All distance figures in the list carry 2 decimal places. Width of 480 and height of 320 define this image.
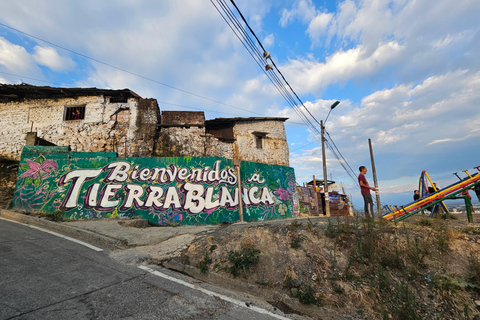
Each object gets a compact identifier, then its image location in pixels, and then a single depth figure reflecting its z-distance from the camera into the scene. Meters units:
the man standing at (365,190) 6.72
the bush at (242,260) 3.98
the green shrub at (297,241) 4.57
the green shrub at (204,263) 4.13
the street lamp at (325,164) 14.51
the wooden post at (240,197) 9.77
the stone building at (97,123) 13.13
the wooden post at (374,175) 17.79
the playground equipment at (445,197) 5.71
